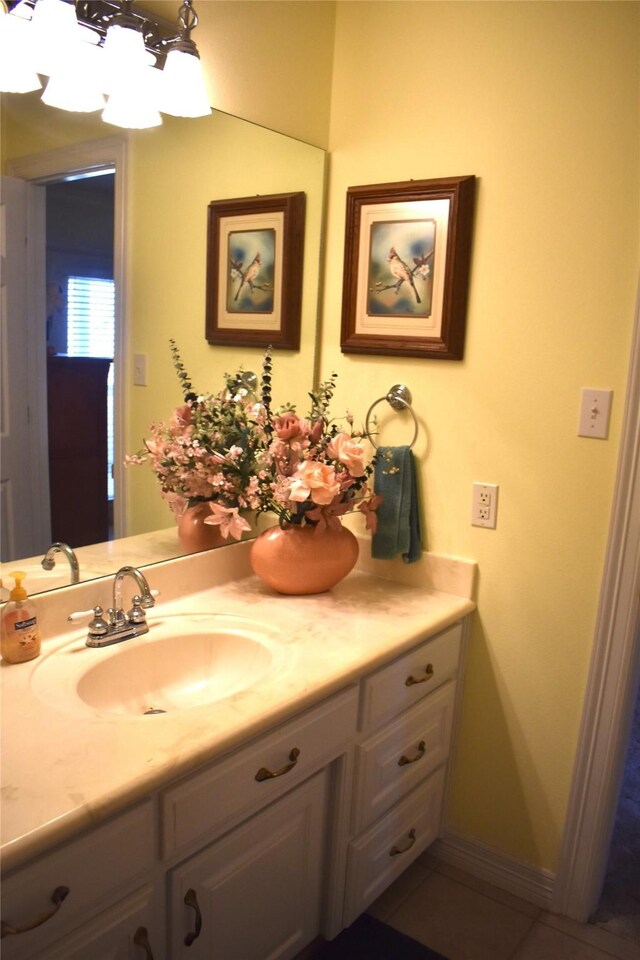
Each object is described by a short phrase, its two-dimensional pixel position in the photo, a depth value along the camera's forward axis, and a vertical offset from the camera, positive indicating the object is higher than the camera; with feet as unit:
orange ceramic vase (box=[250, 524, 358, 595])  5.83 -1.53
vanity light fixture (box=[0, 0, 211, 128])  4.35 +1.93
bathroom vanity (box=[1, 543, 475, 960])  3.30 -2.26
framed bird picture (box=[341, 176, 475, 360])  5.98 +0.88
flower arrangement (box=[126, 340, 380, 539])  5.64 -0.78
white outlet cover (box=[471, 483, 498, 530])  6.10 -1.08
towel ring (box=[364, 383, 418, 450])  6.46 -0.24
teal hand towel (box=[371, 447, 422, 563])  6.35 -1.18
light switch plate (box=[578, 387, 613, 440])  5.48 -0.24
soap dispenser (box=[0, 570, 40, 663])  4.39 -1.66
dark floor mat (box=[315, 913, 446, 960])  5.62 -4.47
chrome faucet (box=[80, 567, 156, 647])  4.84 -1.78
